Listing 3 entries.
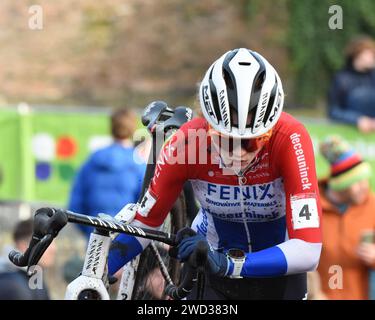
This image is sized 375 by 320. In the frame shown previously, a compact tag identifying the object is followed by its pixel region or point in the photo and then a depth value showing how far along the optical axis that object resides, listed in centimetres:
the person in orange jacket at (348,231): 1909
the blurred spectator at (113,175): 2206
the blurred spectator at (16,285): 1550
